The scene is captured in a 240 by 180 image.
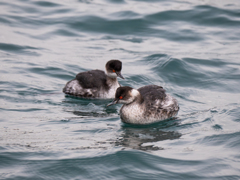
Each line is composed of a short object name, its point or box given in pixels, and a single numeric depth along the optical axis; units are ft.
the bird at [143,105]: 60.23
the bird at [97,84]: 73.41
